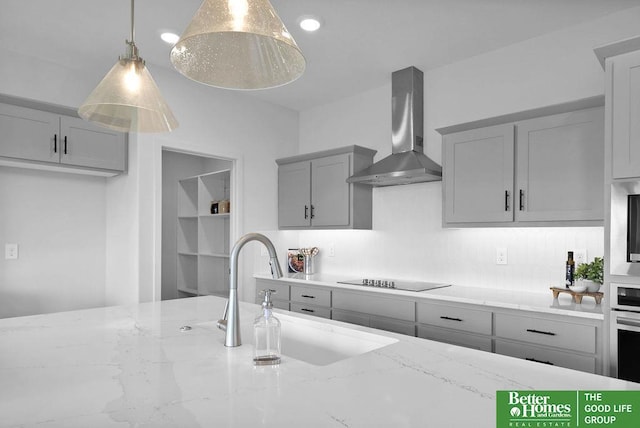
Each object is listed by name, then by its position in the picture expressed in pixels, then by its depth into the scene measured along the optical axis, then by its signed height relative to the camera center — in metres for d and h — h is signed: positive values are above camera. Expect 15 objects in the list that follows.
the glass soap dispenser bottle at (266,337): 1.27 -0.39
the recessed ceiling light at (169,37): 2.95 +1.26
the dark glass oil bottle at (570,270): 2.62 -0.36
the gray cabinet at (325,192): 3.85 +0.20
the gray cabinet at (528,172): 2.51 +0.28
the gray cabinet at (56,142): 3.01 +0.54
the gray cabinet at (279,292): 3.91 -0.77
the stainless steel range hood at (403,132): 3.48 +0.71
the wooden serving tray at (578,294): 2.40 -0.48
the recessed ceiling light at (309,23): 2.73 +1.27
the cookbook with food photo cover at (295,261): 4.39 -0.53
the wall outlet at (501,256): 3.12 -0.33
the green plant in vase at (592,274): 2.46 -0.37
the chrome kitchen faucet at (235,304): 1.44 -0.33
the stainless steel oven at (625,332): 2.03 -0.59
